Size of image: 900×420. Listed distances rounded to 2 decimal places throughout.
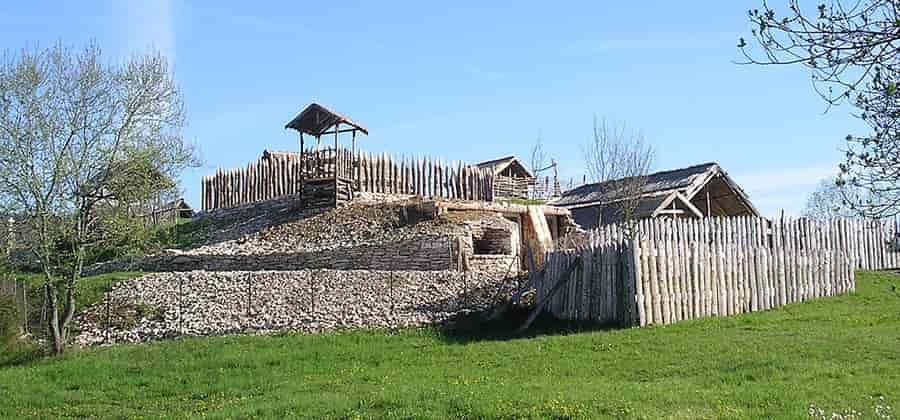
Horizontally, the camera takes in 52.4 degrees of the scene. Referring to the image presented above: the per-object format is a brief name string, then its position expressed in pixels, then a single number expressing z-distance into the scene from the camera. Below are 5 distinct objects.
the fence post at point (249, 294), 20.43
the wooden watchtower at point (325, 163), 31.72
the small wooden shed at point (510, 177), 43.53
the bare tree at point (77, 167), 19.05
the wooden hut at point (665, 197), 30.52
